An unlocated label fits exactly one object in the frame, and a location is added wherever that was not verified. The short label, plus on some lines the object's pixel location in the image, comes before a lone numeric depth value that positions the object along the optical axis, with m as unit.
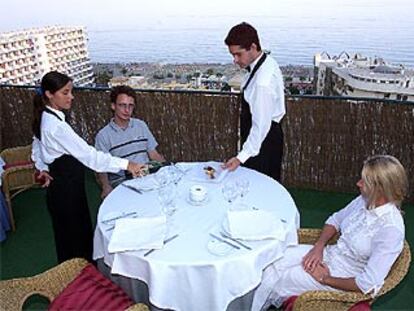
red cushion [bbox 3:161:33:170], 3.83
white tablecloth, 1.82
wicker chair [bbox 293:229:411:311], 1.82
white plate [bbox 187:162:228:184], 2.60
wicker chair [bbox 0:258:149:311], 1.99
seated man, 3.09
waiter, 2.72
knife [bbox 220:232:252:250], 1.90
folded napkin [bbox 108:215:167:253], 1.91
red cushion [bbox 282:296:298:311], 2.03
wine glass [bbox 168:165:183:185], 2.55
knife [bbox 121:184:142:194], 2.48
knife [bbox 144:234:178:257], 1.88
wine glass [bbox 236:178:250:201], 2.33
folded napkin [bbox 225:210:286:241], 1.96
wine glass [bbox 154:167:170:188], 2.49
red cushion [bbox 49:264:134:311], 1.93
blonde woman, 1.82
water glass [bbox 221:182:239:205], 2.29
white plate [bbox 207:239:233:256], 1.85
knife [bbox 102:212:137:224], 2.16
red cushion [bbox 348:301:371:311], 1.84
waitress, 2.37
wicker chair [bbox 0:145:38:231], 3.55
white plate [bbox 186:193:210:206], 2.30
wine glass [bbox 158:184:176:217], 2.20
